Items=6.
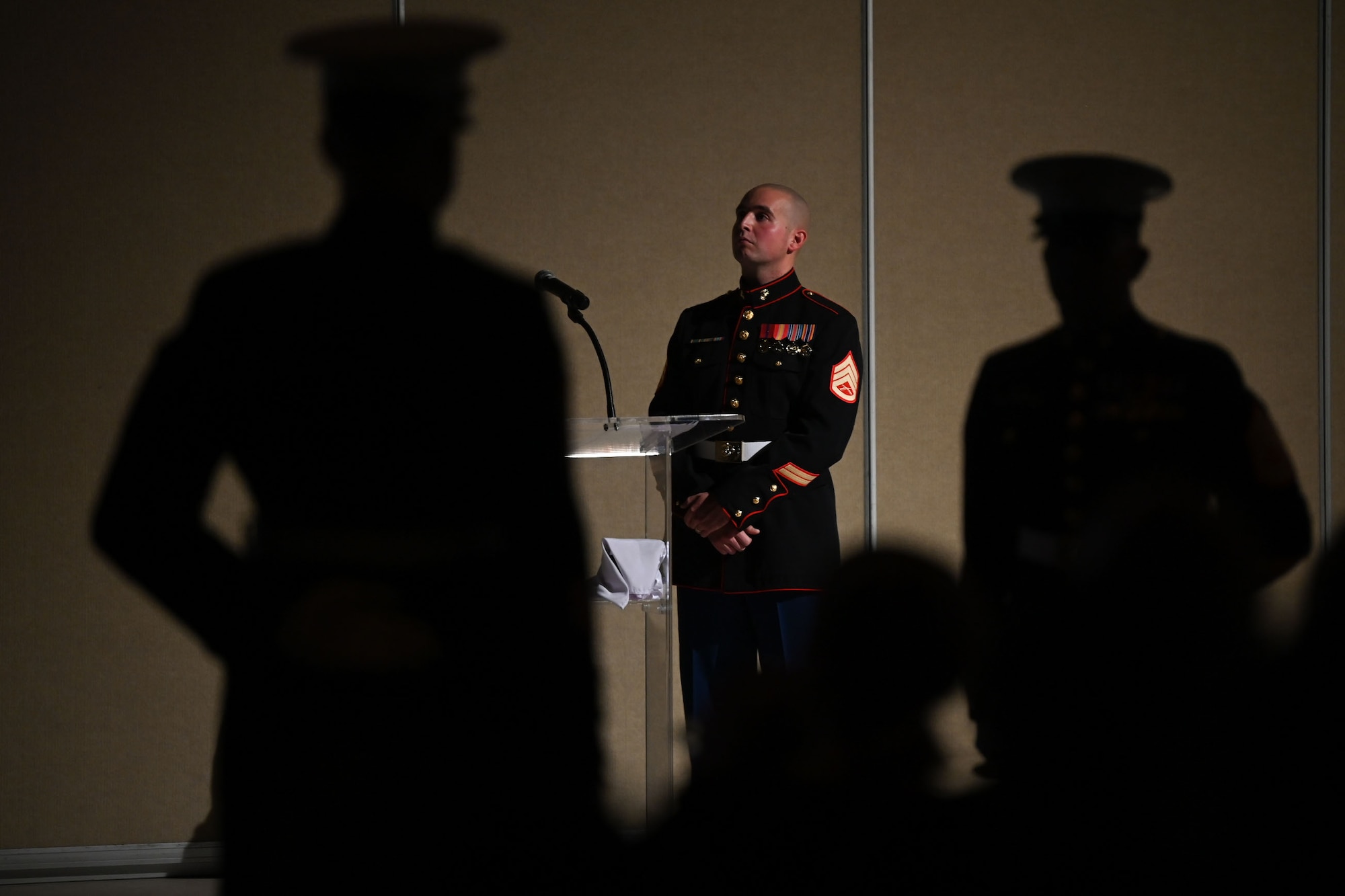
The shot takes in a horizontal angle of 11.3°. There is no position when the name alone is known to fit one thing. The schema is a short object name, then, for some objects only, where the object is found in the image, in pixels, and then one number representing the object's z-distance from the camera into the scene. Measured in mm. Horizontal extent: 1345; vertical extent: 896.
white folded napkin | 15248
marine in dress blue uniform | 15830
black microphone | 15336
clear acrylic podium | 15299
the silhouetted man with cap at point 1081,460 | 16461
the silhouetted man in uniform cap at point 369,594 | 15054
